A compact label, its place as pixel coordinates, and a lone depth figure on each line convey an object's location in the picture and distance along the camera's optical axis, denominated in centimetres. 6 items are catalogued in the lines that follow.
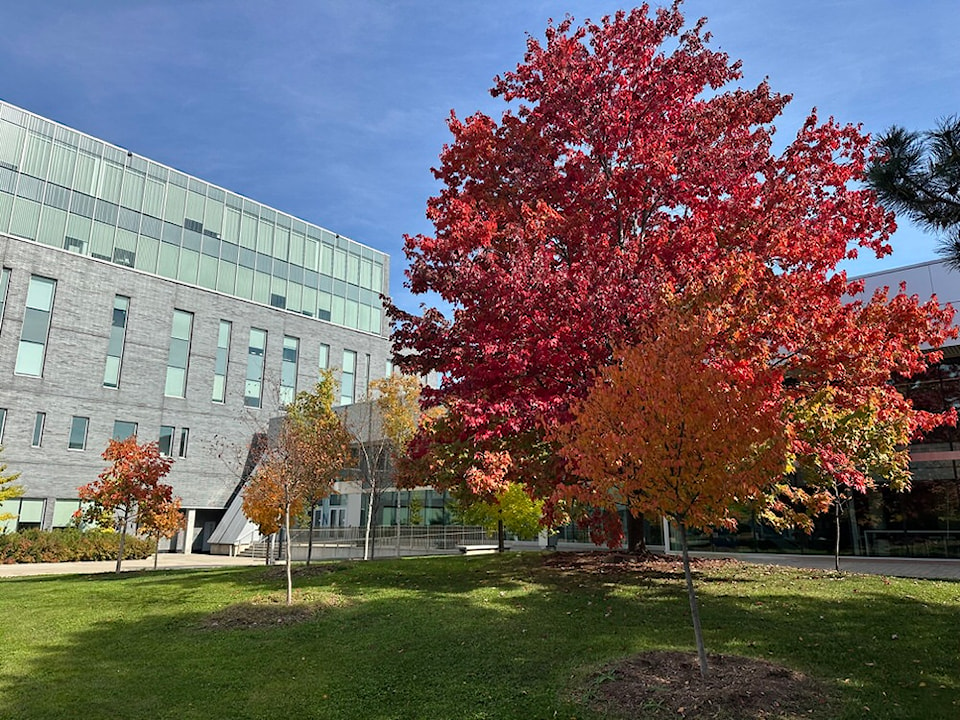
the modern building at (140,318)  3338
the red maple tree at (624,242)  1070
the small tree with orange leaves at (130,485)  2019
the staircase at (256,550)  3469
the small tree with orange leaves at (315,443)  1467
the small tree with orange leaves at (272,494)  1346
